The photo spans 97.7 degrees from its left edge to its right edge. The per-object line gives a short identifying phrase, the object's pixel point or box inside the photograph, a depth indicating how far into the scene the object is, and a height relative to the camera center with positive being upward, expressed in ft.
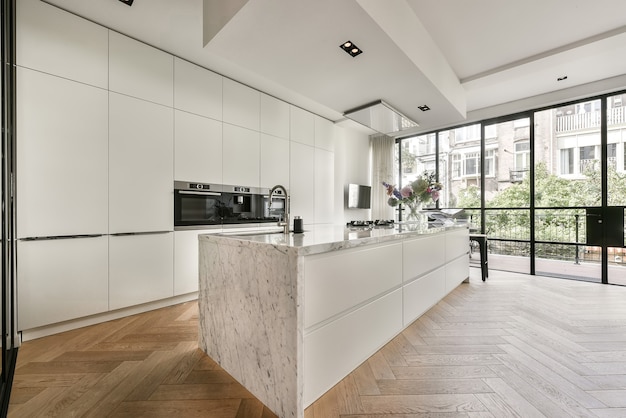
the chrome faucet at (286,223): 5.77 -0.33
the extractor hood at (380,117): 9.66 +3.54
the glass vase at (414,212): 10.53 -0.16
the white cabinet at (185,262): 9.21 -1.86
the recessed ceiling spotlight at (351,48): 6.40 +3.83
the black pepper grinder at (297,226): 5.93 -0.39
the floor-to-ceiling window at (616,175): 11.71 +1.44
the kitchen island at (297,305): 3.88 -1.68
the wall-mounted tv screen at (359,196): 17.42 +0.78
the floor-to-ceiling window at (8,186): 5.12 +0.43
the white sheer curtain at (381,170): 18.74 +2.60
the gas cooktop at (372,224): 8.58 -0.53
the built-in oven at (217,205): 9.37 +0.10
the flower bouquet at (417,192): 9.96 +0.59
